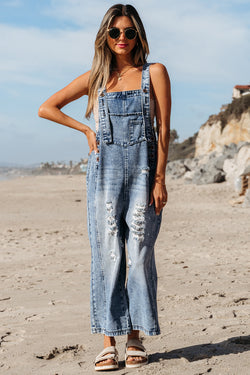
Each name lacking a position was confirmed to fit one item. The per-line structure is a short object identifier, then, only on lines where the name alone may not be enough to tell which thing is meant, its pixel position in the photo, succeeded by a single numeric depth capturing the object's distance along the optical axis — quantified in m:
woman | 2.82
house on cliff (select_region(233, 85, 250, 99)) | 53.01
